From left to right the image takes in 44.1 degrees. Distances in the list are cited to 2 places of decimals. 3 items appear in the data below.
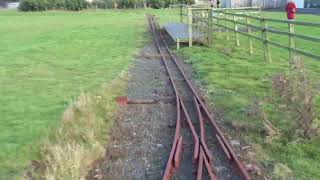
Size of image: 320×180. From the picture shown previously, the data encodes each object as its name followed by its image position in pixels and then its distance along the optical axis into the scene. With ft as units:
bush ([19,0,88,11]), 171.92
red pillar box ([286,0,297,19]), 61.97
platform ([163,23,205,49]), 50.10
